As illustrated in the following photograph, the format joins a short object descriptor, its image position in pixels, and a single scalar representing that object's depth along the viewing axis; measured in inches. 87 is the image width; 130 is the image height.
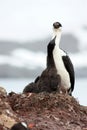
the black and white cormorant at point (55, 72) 700.7
